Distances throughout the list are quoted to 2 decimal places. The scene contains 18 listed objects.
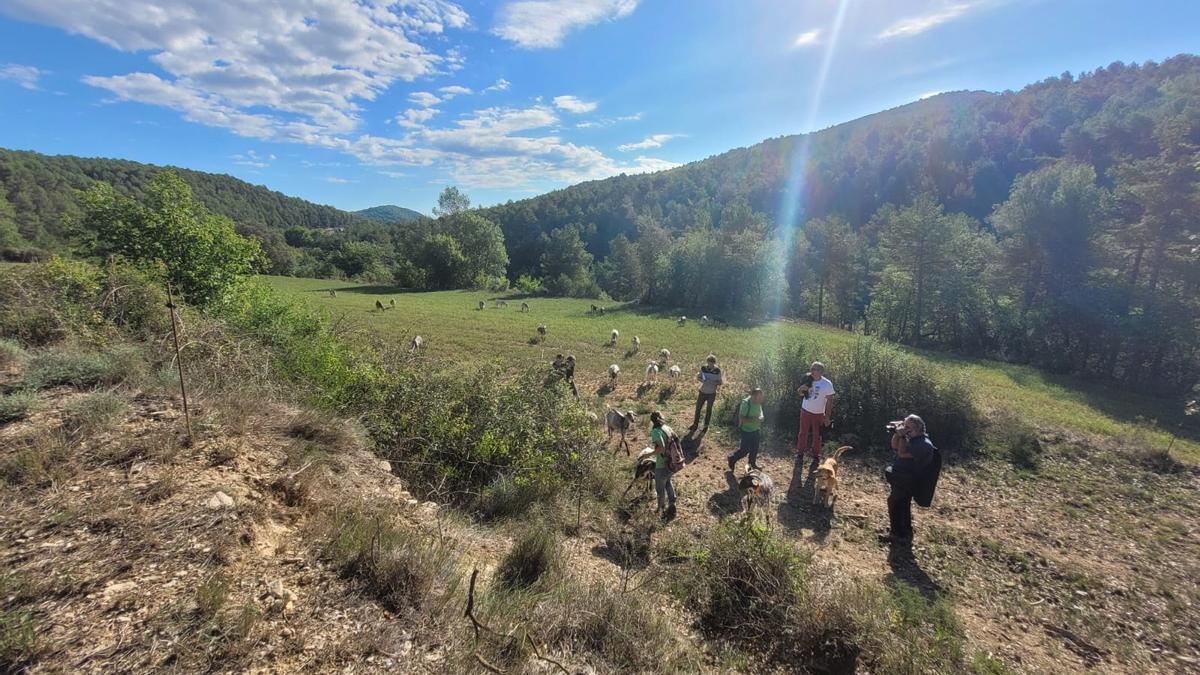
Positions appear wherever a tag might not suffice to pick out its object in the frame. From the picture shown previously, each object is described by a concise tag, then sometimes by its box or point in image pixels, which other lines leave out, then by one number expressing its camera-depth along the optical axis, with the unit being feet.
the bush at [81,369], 16.25
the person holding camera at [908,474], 21.12
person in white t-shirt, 27.43
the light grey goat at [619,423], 31.55
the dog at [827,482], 25.04
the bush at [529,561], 14.33
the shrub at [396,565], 11.34
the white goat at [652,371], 49.73
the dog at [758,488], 23.16
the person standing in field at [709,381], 33.63
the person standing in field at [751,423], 27.02
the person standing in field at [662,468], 22.02
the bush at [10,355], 17.26
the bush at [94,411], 13.89
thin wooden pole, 14.24
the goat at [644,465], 24.16
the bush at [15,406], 13.78
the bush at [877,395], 34.37
